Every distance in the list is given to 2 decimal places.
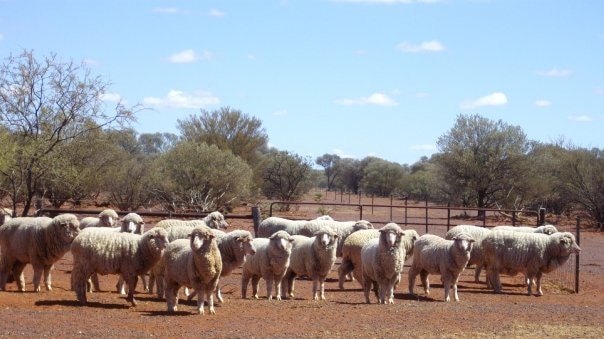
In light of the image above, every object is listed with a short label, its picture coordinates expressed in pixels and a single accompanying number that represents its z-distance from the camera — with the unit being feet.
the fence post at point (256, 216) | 76.74
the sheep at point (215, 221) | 65.92
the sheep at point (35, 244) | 53.11
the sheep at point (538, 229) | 71.97
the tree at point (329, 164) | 408.36
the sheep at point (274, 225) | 72.23
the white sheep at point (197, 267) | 45.14
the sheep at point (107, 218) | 61.31
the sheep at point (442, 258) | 57.98
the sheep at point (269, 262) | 54.24
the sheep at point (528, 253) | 65.92
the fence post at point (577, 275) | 67.21
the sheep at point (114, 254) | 47.96
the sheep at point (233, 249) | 50.06
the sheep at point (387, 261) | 54.13
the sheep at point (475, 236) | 67.56
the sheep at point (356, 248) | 62.69
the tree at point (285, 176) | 185.06
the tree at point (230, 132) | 165.68
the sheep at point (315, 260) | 57.06
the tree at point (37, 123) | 82.89
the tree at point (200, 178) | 129.49
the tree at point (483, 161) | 158.71
